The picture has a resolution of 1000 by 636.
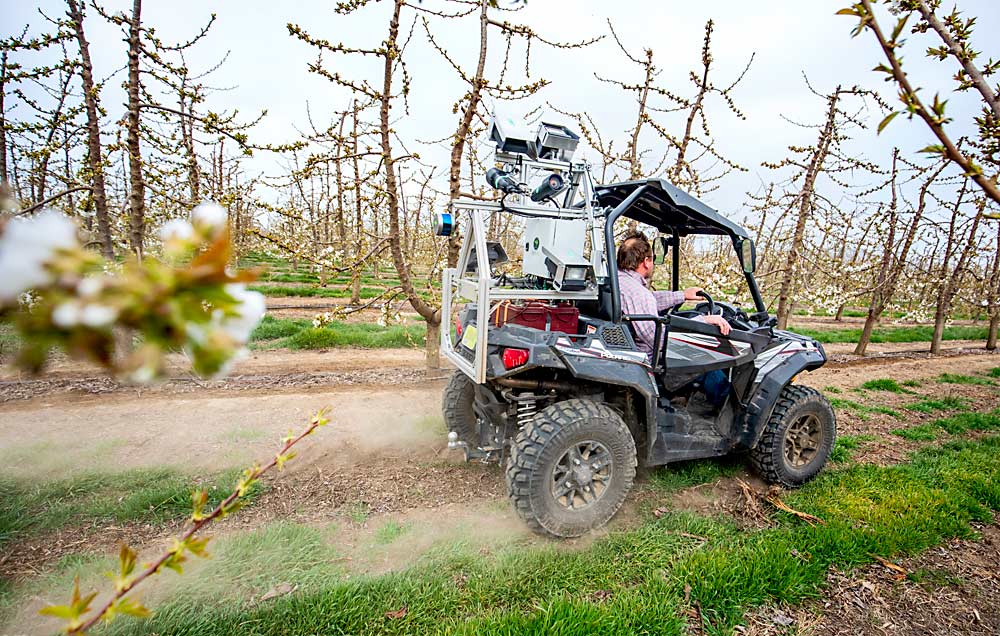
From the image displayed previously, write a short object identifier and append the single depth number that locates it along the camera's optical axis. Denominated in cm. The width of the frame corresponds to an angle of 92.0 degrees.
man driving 373
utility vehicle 313
